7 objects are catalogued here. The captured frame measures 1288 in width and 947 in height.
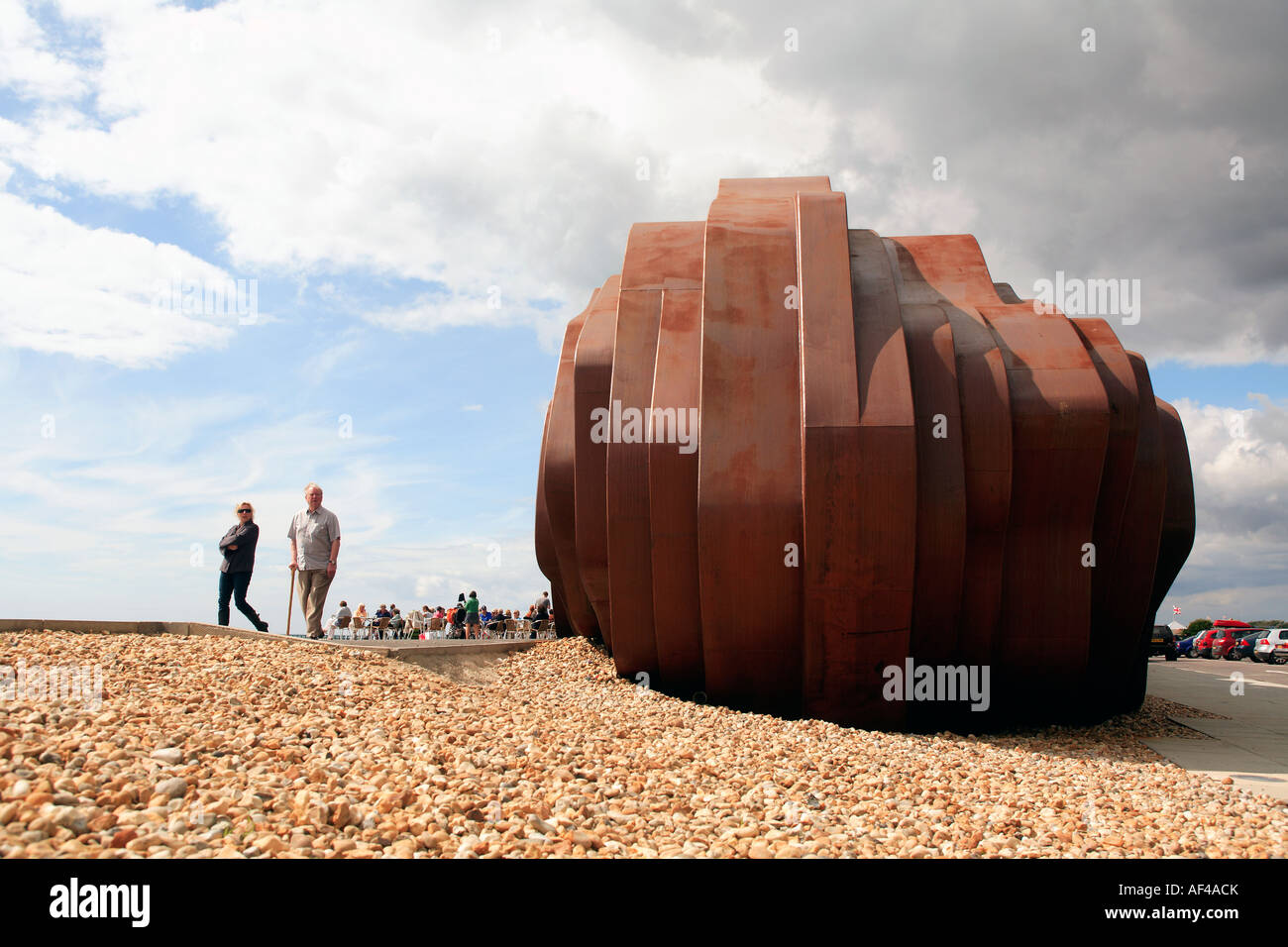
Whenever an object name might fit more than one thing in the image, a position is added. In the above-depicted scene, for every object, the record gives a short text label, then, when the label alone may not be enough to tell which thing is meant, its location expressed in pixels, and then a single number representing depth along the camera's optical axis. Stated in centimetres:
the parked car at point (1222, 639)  3397
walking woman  1052
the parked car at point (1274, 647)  3014
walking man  1034
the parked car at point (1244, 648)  3245
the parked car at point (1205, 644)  3497
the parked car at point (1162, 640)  2939
